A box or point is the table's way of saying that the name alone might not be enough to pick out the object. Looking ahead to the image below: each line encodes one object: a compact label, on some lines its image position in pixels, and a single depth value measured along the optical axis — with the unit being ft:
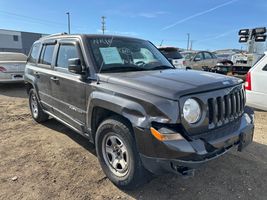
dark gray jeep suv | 6.56
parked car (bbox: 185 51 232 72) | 43.48
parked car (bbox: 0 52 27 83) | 26.53
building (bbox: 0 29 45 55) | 138.84
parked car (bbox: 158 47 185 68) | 34.72
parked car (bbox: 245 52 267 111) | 15.14
